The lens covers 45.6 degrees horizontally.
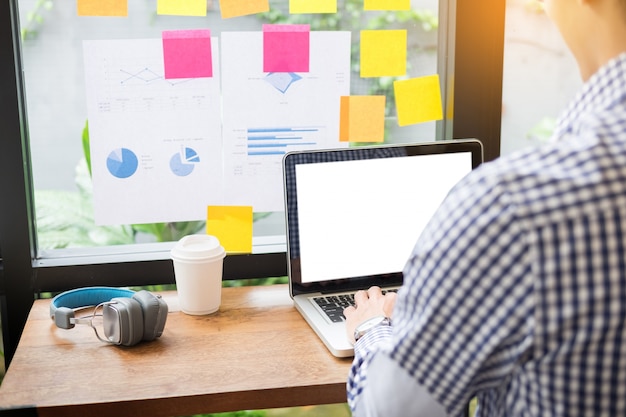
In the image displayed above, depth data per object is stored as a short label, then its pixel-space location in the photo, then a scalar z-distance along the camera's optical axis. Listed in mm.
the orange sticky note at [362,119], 1645
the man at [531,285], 622
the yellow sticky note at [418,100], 1655
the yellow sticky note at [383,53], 1628
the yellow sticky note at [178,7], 1531
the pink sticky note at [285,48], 1586
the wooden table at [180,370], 1090
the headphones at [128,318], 1246
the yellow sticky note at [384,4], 1594
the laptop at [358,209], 1435
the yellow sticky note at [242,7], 1546
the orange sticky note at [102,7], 1501
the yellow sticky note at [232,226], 1624
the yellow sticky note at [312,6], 1579
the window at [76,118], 1513
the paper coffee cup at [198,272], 1394
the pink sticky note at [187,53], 1552
